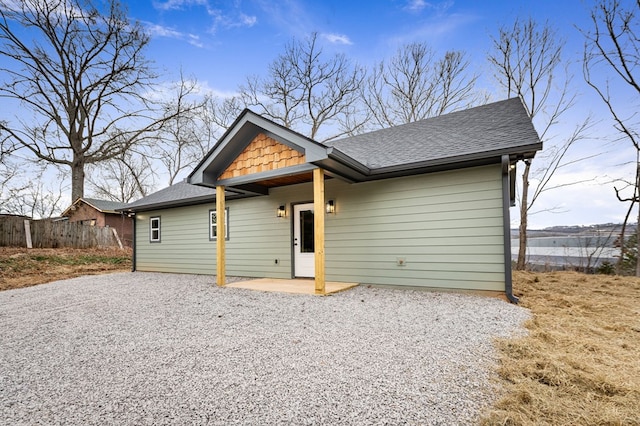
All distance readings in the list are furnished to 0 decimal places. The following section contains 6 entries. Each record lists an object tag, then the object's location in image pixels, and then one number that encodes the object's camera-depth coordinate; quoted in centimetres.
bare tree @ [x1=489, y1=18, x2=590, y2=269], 1046
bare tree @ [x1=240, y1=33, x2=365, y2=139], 1498
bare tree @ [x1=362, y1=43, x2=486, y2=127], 1322
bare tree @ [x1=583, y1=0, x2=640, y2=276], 888
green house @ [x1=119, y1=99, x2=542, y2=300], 507
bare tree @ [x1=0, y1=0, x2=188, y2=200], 1343
